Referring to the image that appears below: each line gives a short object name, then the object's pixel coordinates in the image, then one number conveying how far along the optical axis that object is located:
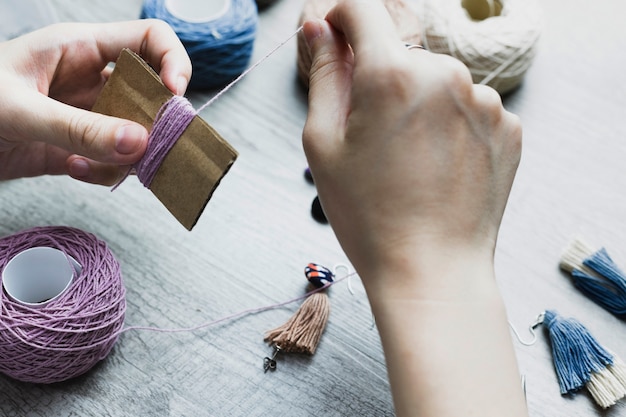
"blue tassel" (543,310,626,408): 0.41
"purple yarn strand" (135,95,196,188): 0.35
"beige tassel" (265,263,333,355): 0.41
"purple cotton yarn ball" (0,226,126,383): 0.38
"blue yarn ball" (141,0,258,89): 0.49
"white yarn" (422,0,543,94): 0.49
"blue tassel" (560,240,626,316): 0.44
